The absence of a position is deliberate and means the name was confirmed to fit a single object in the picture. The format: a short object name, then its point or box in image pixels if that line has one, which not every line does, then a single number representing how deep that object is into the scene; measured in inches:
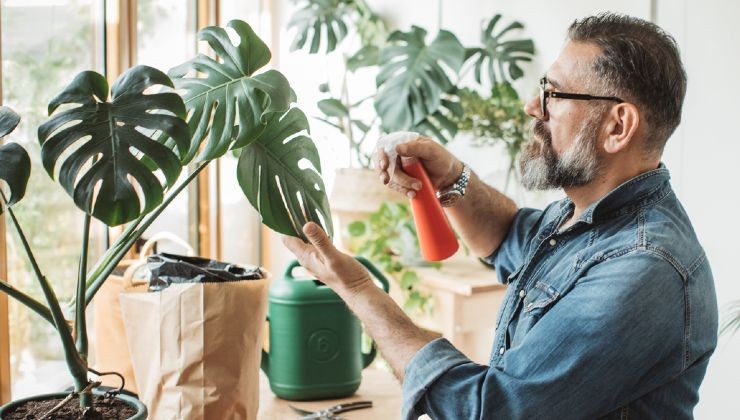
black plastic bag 54.2
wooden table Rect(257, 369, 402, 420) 62.2
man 43.5
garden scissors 59.7
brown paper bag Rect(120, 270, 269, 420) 52.2
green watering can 63.9
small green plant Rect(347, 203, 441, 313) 106.9
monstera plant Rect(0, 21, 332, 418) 41.2
